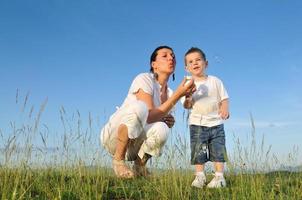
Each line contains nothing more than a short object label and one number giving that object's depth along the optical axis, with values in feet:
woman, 13.36
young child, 13.38
